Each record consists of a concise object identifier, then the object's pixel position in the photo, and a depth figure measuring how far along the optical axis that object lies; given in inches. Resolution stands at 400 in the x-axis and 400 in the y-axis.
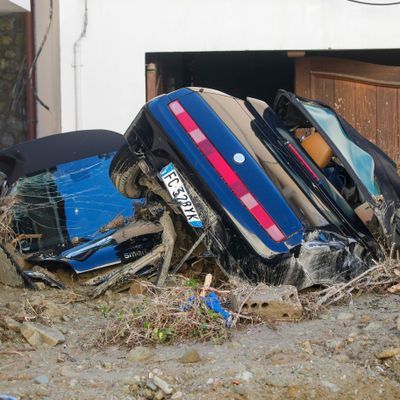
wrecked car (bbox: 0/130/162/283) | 256.4
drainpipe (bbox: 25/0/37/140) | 427.8
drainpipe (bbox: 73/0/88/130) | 383.2
